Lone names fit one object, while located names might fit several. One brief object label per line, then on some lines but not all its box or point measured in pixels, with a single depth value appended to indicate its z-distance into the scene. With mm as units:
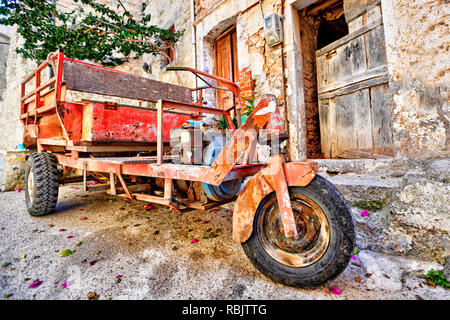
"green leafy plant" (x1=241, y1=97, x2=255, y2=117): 4113
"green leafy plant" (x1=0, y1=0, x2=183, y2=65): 5457
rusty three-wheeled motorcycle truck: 1208
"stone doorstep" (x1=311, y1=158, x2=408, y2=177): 2410
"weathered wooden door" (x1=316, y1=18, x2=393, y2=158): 3057
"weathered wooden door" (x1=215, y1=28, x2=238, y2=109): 5504
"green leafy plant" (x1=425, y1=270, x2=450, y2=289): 1321
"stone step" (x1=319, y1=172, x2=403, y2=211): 2049
